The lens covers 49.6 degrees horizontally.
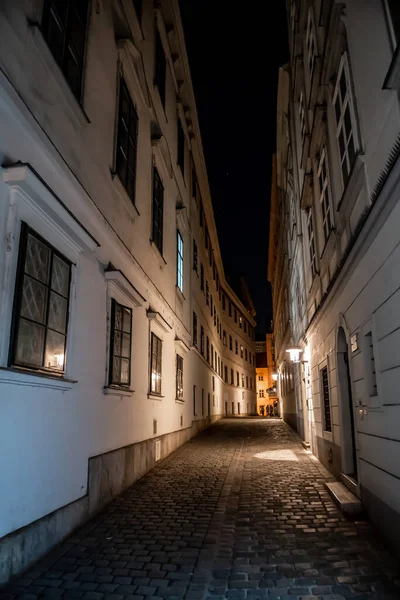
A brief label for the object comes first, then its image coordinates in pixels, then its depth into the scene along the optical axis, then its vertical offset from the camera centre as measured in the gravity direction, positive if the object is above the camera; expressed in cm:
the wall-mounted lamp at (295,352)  1361 +166
